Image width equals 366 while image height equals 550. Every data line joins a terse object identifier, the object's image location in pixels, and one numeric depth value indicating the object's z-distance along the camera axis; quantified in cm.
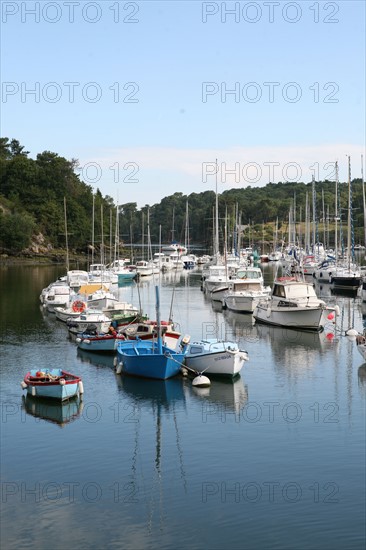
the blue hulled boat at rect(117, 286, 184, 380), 4019
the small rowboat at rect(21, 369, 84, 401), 3591
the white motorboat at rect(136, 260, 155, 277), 12114
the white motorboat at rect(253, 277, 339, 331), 5678
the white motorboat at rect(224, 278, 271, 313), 6825
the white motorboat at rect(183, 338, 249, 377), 4084
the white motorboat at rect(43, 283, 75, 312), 7119
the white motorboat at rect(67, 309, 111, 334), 5478
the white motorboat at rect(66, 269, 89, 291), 8707
